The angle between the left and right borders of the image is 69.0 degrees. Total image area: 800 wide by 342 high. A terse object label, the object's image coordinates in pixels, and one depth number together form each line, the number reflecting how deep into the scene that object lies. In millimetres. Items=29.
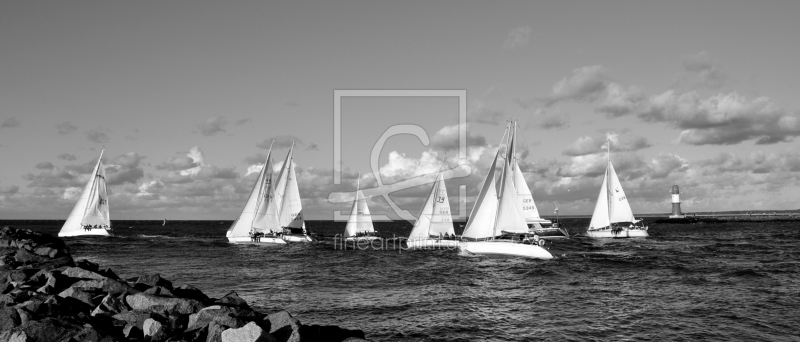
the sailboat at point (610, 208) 96438
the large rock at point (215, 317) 13812
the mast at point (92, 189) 93381
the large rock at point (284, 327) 13859
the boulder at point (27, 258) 29562
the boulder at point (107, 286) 18766
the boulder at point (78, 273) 21652
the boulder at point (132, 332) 13992
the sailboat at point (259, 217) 77062
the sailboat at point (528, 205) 84138
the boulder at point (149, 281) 21234
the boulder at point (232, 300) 18609
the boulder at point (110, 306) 16312
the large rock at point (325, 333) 15039
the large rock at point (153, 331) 13702
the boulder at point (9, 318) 13648
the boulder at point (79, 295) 17047
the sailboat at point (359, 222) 85062
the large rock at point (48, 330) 12492
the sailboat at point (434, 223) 67331
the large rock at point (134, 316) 15539
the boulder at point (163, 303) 16625
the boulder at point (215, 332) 13281
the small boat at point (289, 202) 81062
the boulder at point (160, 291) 18688
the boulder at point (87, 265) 26362
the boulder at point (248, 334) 12617
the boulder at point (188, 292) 20472
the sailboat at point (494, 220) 54581
